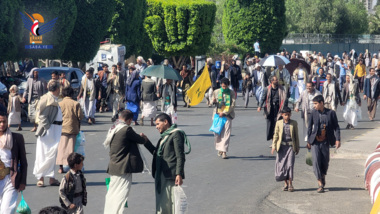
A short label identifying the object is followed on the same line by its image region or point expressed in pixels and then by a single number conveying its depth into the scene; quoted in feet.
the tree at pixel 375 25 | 339.57
